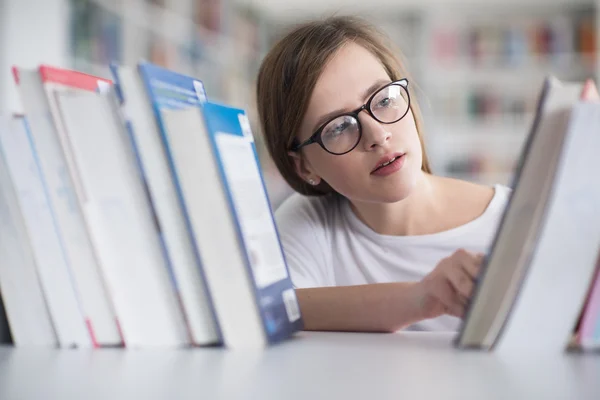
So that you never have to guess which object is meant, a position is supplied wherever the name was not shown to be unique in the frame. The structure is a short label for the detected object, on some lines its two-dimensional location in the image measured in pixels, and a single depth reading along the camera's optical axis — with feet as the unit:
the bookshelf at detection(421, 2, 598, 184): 16.21
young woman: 2.62
